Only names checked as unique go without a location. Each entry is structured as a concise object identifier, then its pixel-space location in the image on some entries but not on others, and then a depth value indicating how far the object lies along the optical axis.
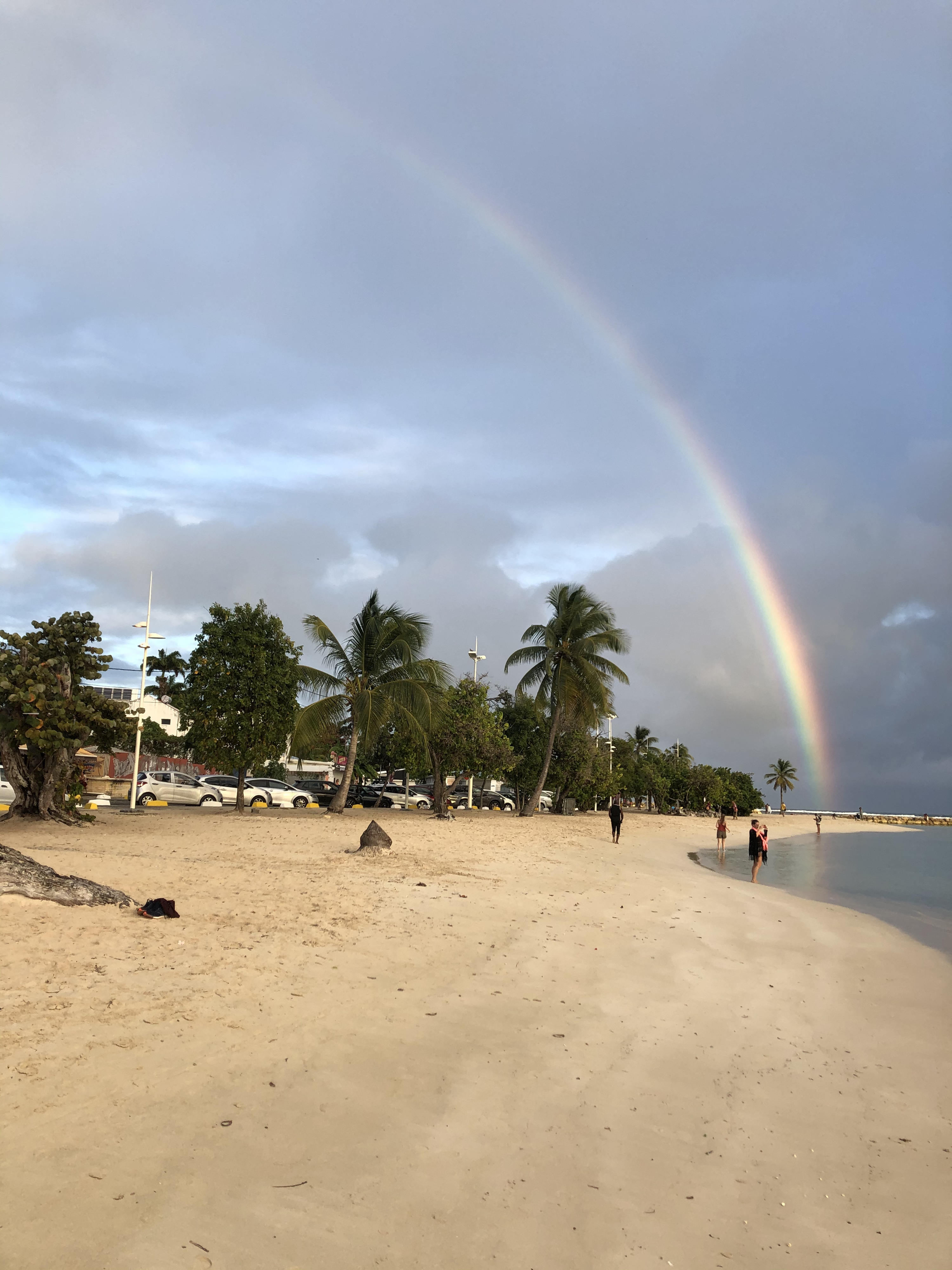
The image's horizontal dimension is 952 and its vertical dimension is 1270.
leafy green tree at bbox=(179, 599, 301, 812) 25.53
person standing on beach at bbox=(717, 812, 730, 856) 33.72
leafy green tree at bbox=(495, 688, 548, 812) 45.22
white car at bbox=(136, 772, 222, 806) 35.25
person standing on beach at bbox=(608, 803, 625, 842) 28.53
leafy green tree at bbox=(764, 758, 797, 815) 138.25
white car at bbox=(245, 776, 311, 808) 37.09
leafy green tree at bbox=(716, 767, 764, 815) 83.25
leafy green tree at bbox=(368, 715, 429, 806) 32.12
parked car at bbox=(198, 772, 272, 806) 35.97
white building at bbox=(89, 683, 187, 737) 87.88
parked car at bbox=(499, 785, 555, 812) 56.84
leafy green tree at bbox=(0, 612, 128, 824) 17.45
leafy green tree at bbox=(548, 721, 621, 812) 46.78
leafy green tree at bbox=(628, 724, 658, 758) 86.38
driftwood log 8.77
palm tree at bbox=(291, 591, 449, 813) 28.48
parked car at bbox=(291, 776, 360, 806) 39.59
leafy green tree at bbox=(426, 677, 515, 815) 34.06
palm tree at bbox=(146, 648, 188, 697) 88.75
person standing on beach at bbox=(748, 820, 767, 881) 23.86
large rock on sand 16.92
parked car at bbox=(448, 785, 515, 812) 51.41
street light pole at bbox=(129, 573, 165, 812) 26.69
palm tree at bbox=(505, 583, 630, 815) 40.00
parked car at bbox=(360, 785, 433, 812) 42.41
